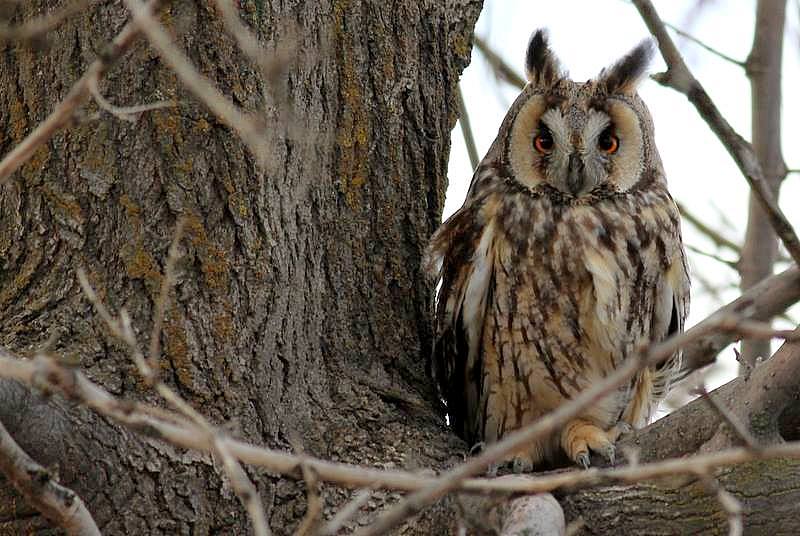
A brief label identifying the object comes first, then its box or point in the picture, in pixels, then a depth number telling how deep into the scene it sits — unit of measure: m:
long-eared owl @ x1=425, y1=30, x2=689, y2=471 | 8.64
